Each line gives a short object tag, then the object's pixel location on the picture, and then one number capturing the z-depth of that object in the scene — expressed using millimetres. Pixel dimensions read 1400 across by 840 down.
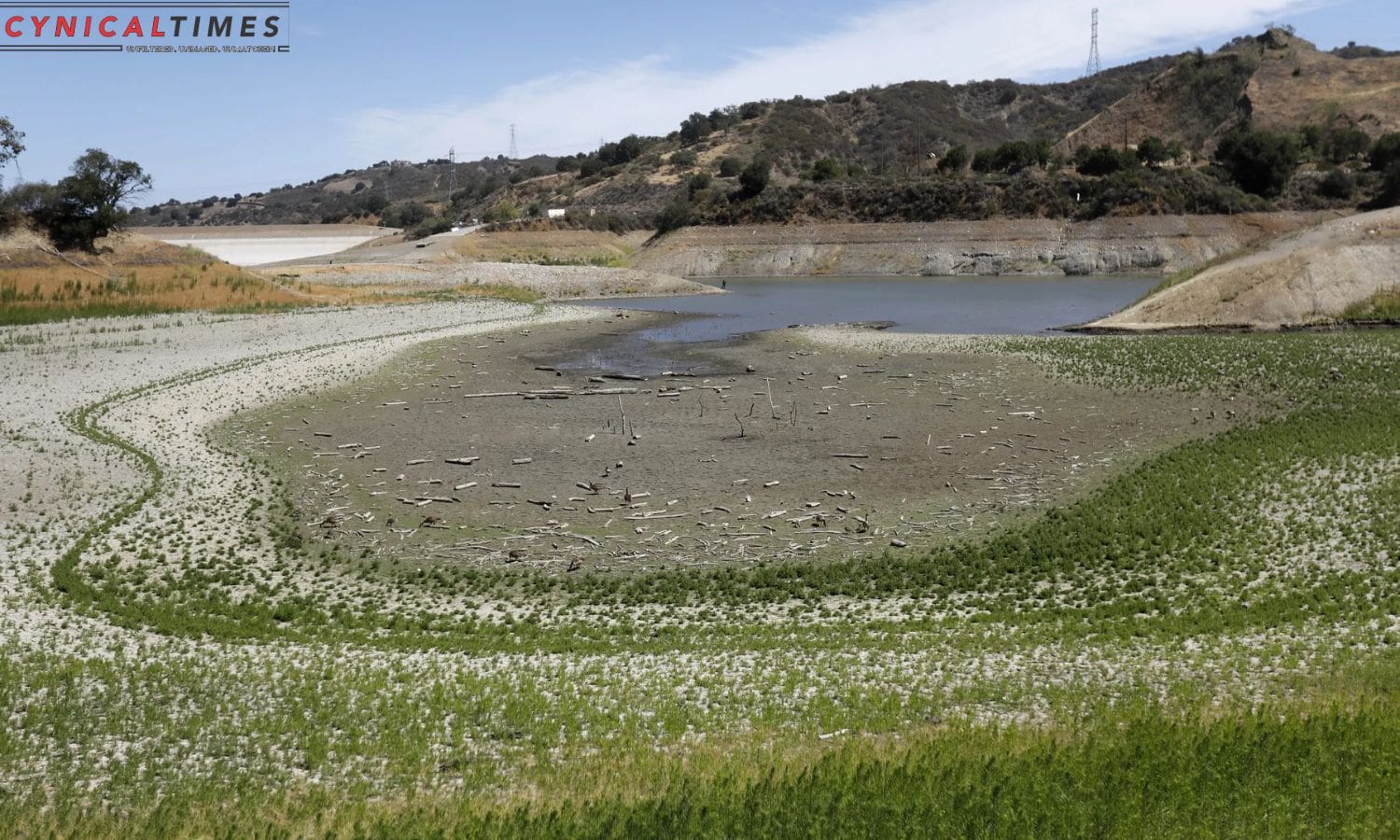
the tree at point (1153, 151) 102188
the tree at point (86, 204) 55438
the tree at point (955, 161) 112125
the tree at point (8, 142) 51438
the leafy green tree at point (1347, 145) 100250
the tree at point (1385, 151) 89375
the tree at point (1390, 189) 80000
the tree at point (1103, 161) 98438
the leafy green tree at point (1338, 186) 87688
